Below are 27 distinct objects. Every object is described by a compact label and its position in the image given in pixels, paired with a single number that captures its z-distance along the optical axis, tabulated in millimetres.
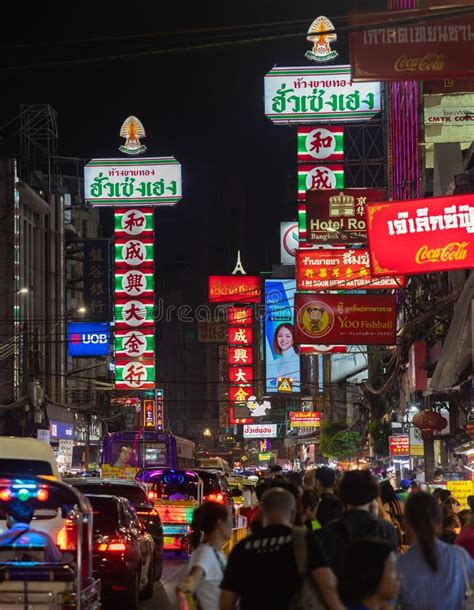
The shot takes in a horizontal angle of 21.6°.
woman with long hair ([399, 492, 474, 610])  6598
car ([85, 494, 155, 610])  15617
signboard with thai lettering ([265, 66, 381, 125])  44344
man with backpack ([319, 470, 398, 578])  8227
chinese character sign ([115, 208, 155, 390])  50438
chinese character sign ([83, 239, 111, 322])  63344
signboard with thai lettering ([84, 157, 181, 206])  54469
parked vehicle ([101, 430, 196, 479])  41906
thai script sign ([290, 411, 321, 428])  79250
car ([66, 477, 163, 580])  18453
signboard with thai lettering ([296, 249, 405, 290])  34469
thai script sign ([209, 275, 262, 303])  73188
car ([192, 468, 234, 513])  27386
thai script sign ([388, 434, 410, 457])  40188
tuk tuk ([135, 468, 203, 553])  26266
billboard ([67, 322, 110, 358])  61125
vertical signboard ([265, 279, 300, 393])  63000
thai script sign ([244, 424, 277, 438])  101000
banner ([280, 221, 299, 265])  69081
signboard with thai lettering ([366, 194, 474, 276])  21000
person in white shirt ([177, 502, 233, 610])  7875
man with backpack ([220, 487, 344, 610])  6691
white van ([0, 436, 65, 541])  13344
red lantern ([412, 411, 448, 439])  30000
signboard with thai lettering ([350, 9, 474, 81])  18688
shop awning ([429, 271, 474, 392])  22969
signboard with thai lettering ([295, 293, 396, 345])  29859
